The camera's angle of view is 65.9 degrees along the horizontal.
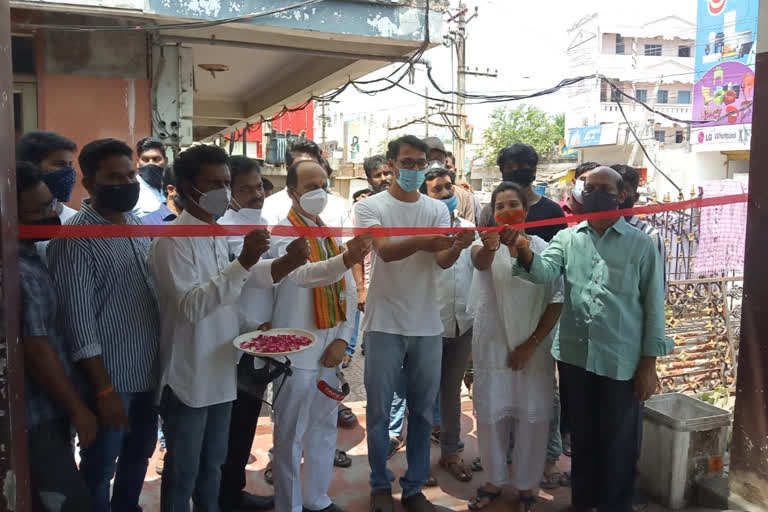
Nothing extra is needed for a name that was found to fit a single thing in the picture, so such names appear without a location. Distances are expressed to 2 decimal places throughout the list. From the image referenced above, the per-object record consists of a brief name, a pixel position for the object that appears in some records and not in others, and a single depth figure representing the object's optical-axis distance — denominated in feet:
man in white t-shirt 11.03
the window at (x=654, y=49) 134.92
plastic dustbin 11.68
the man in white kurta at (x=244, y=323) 10.23
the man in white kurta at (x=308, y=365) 9.85
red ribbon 7.61
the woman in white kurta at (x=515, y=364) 11.25
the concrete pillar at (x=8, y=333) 6.25
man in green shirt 10.18
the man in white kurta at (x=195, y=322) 8.11
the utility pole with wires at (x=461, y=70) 55.57
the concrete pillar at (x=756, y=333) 9.69
